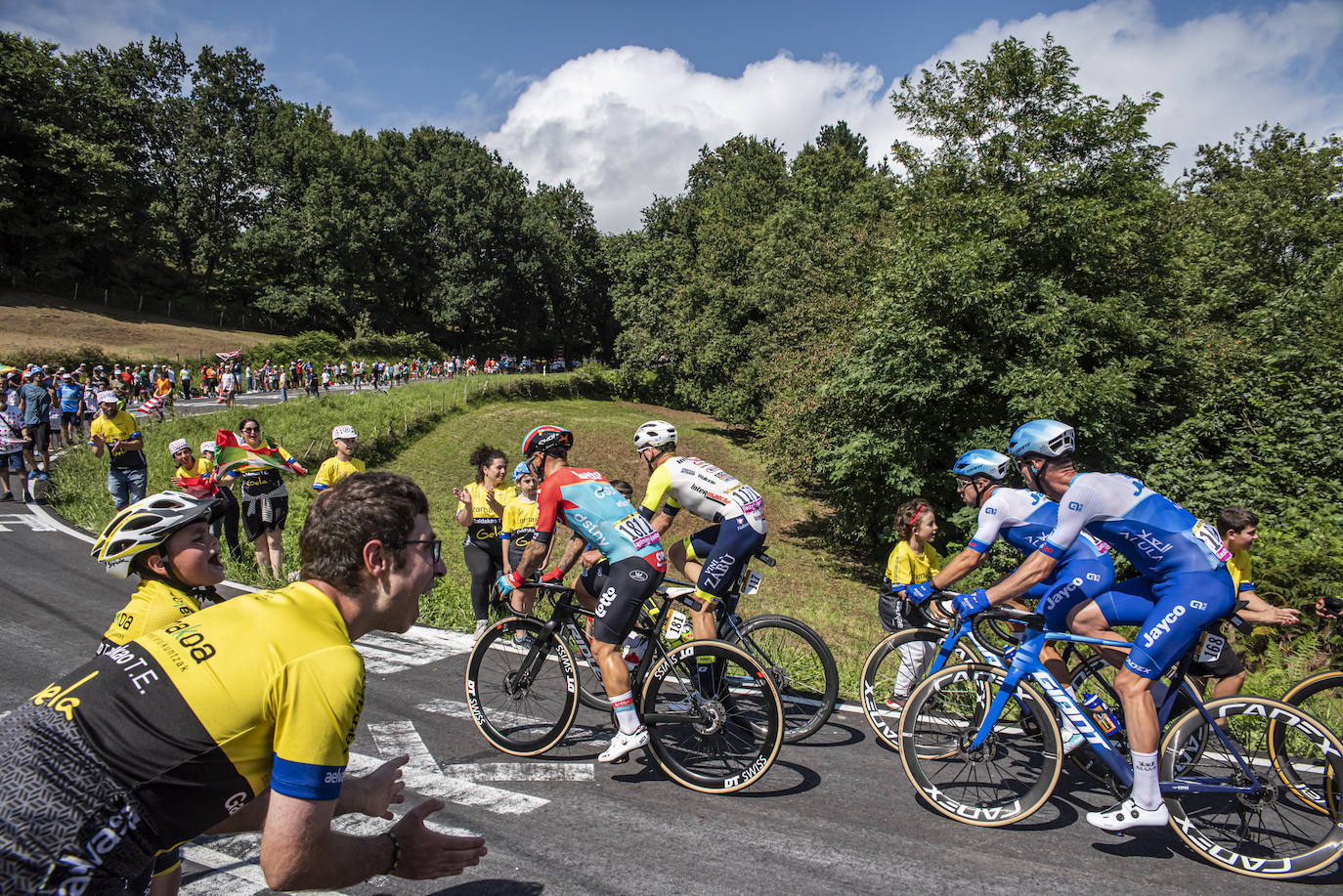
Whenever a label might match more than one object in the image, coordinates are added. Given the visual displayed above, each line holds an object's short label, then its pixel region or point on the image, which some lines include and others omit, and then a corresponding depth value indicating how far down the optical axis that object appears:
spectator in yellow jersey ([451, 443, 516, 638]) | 8.95
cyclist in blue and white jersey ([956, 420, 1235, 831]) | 4.43
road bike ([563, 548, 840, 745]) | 6.04
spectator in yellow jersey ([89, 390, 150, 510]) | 12.45
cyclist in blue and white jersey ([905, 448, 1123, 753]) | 4.99
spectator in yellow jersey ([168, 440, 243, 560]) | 10.59
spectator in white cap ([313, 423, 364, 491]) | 10.05
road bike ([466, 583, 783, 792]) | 4.98
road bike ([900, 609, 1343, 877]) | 4.32
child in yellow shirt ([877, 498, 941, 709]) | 7.05
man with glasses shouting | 1.78
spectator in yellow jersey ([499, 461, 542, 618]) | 8.78
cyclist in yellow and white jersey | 6.15
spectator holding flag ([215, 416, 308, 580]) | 10.52
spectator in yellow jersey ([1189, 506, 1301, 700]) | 5.36
